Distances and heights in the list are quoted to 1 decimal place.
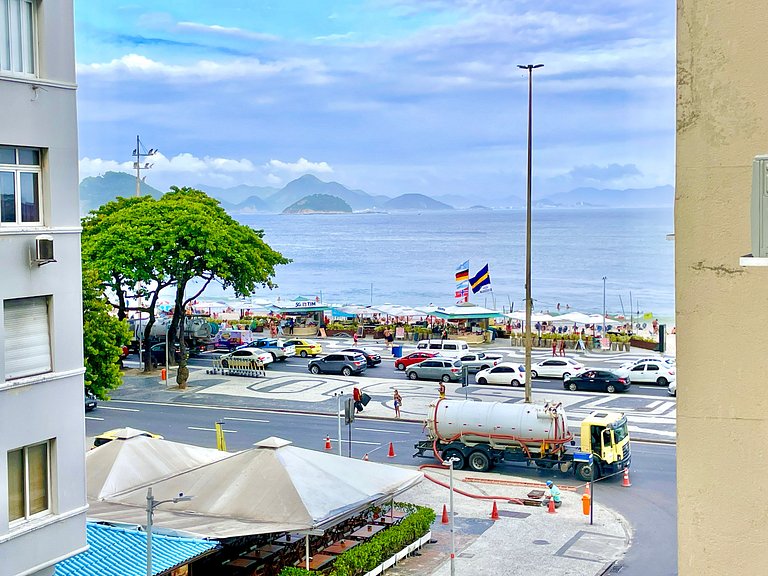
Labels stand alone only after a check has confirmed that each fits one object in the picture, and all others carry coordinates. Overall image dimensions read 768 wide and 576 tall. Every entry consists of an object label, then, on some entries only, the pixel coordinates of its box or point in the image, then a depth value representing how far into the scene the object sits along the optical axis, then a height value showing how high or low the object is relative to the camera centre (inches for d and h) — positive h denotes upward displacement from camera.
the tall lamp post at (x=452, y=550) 882.8 -271.8
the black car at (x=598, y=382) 1841.8 -239.0
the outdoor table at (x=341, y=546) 934.4 -277.4
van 2191.2 -212.7
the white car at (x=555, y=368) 1971.0 -228.6
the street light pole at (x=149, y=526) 713.6 -194.7
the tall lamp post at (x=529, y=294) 1551.4 -64.7
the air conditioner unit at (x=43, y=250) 638.5 +4.0
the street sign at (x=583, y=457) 1234.3 -252.8
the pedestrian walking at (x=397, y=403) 1627.7 -242.6
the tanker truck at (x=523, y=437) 1235.9 -232.7
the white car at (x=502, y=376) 1931.6 -237.5
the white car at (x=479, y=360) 2076.5 -226.2
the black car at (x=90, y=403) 1726.5 -255.9
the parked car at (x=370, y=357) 2190.9 -227.9
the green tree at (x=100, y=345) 1279.5 -115.7
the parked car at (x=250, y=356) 2118.6 -218.8
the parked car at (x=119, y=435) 1046.8 -206.2
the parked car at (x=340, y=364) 2097.7 -232.2
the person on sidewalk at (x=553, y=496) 1122.0 -274.6
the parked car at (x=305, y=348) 2388.0 -225.3
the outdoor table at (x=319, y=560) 885.2 -276.0
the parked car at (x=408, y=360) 2124.8 -225.7
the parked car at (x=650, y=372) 1892.2 -228.6
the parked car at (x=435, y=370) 2011.6 -234.5
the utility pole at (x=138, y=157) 3380.9 +337.3
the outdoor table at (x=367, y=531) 981.2 -276.6
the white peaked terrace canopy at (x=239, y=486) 861.8 -216.7
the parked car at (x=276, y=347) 2297.0 -217.9
